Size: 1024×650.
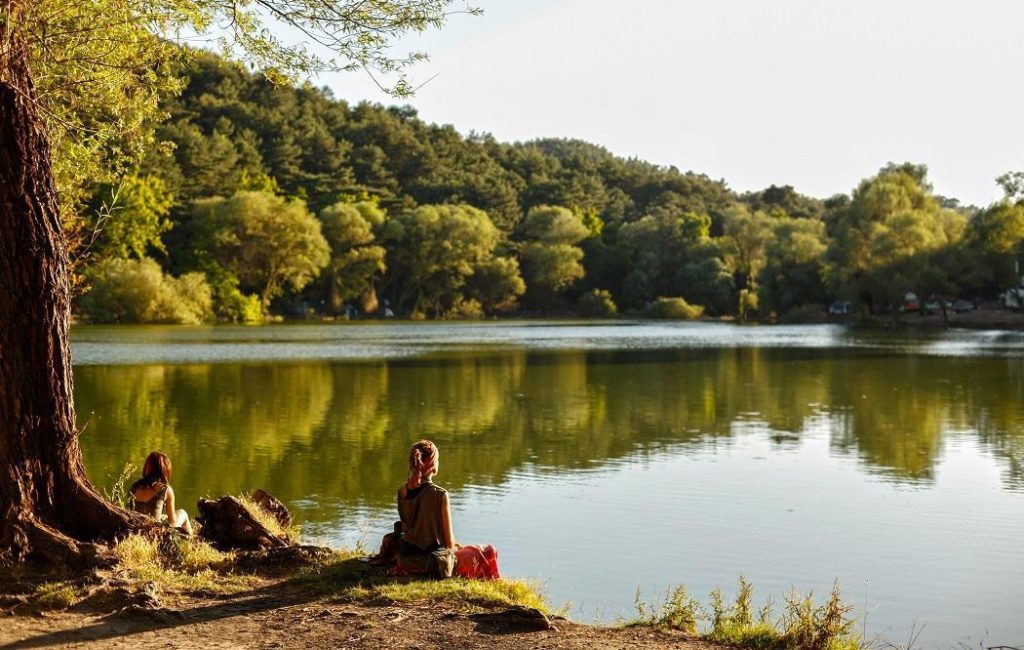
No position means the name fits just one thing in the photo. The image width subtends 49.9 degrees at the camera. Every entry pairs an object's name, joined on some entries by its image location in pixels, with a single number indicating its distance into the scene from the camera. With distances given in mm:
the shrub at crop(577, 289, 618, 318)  106812
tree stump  8703
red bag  7660
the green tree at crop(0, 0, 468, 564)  7516
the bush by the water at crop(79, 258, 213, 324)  67562
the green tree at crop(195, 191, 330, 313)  78562
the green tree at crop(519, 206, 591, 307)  105875
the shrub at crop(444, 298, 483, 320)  101750
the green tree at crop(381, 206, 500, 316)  96125
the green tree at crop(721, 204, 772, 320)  99125
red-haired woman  8539
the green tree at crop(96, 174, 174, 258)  70875
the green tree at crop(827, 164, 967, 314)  71938
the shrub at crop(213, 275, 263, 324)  78375
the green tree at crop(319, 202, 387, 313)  89312
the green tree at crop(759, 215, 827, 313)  87562
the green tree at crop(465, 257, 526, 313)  101062
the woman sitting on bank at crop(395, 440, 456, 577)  7434
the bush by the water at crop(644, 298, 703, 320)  101125
